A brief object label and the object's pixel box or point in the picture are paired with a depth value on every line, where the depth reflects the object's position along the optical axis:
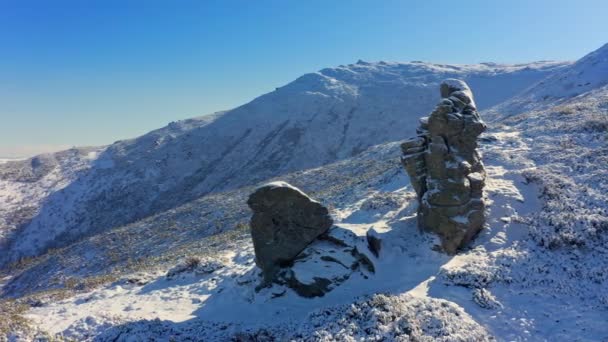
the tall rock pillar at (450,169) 17.91
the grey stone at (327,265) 17.08
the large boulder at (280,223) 18.33
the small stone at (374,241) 18.36
